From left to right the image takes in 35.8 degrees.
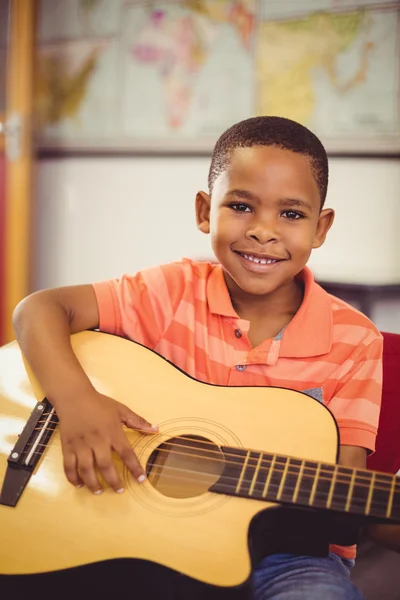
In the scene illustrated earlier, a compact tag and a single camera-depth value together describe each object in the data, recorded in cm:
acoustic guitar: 84
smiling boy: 101
